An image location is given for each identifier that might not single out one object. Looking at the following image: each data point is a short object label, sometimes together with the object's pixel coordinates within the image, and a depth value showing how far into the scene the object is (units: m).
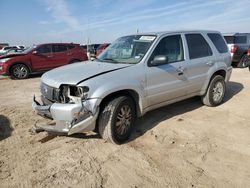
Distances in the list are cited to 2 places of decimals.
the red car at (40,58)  8.26
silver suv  2.71
